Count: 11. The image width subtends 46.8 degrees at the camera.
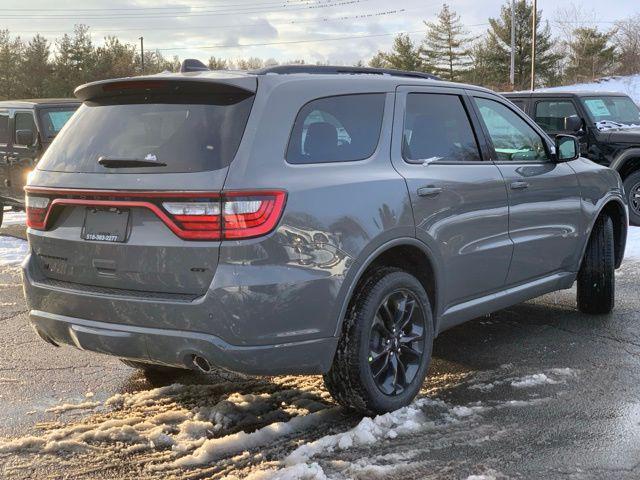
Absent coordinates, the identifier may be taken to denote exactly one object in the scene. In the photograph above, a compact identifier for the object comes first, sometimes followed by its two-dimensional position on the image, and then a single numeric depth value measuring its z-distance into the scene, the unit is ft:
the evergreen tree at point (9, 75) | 151.91
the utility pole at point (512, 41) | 156.74
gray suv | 10.64
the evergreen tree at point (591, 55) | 171.71
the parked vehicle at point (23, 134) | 32.27
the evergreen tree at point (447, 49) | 203.21
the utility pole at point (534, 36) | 132.46
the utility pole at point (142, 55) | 187.93
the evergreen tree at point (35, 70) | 153.28
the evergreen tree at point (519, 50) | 184.22
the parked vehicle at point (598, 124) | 34.01
